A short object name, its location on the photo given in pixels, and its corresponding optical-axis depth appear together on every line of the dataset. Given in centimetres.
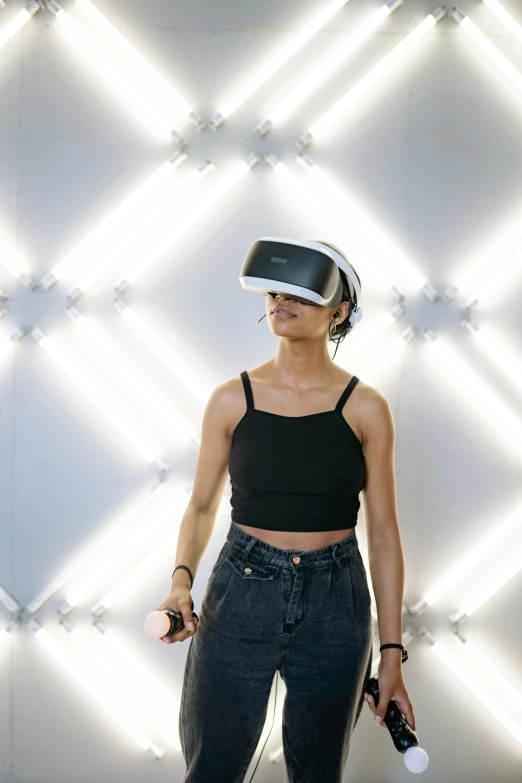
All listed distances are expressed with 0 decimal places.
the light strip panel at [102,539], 209
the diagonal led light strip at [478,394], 206
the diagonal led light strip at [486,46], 204
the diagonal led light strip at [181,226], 206
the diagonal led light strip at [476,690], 208
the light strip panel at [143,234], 208
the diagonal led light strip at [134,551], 209
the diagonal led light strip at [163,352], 205
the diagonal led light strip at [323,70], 203
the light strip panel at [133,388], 208
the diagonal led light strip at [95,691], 209
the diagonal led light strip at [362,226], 205
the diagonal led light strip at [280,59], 203
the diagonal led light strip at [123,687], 211
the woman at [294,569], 141
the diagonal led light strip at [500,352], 207
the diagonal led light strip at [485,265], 205
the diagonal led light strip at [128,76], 206
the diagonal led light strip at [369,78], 204
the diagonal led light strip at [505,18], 204
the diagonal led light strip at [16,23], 210
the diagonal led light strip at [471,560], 206
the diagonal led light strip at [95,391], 207
